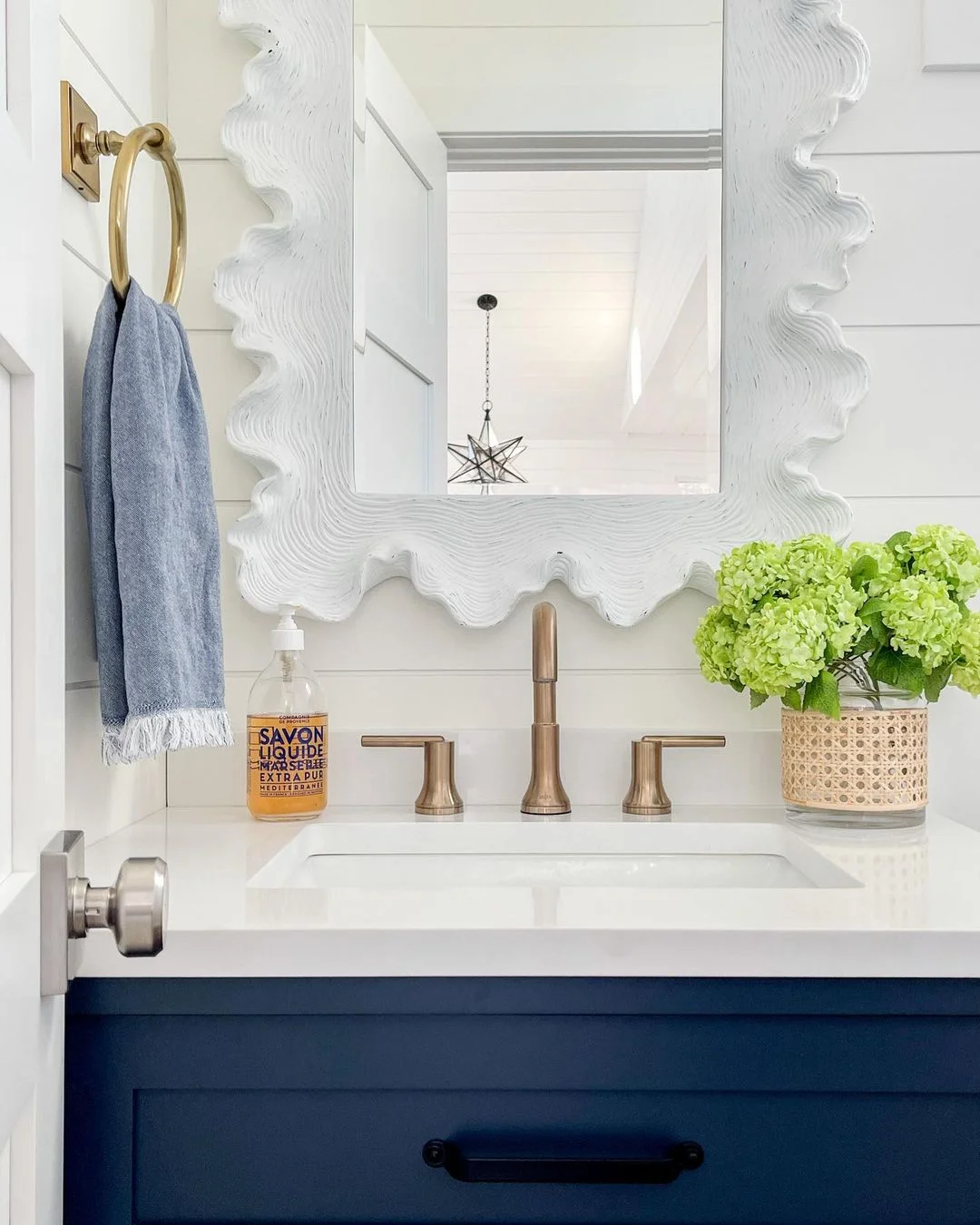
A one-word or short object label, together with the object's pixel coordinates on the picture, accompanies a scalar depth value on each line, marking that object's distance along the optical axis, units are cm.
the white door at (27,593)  52
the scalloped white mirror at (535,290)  130
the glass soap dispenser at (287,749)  117
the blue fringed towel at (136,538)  96
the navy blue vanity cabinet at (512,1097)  73
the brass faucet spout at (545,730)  123
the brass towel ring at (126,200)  98
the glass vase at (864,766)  112
